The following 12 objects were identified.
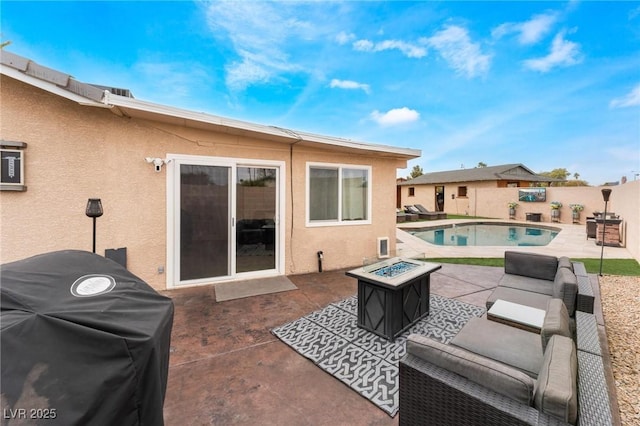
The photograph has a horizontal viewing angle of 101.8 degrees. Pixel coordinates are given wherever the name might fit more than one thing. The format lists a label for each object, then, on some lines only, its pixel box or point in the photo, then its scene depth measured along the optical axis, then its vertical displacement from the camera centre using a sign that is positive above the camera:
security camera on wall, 4.87 +0.89
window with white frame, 6.51 +0.43
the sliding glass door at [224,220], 5.22 -0.22
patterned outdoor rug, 2.62 -1.71
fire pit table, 3.41 -1.20
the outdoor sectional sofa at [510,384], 1.38 -1.08
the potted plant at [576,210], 17.34 +0.13
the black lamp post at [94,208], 3.72 -0.01
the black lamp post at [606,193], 6.50 +0.49
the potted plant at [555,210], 18.23 +0.13
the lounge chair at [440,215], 20.14 -0.32
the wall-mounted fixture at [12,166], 4.00 +0.65
